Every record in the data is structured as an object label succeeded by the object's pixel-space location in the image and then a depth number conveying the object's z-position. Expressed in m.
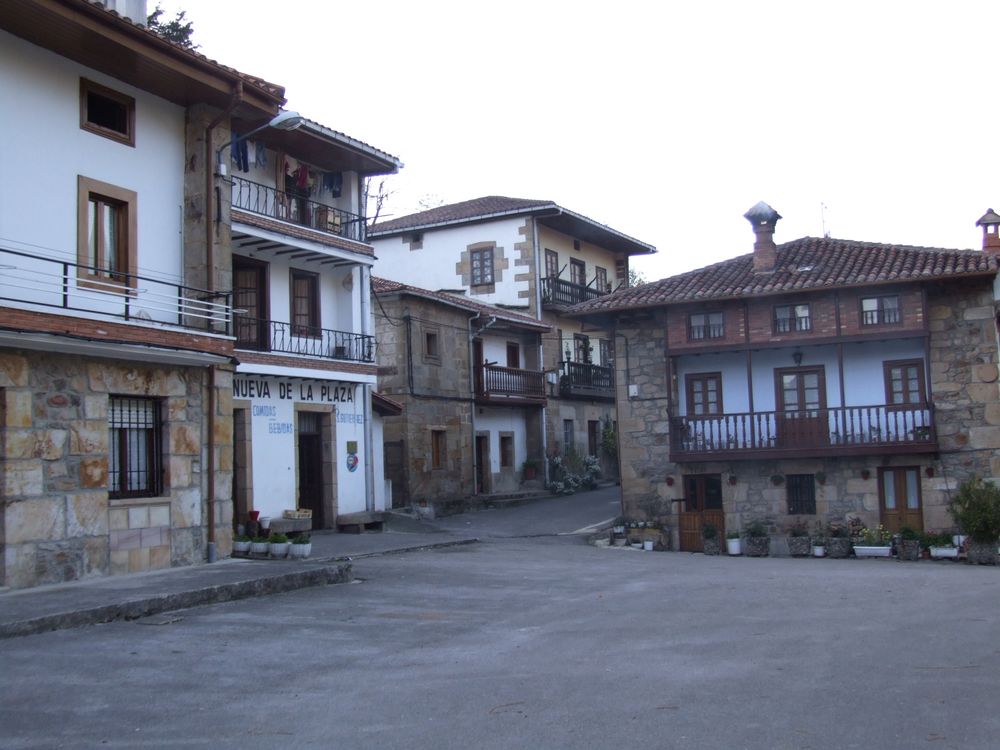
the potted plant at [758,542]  22.20
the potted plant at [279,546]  15.57
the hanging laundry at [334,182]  22.81
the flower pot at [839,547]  21.56
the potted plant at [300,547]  15.61
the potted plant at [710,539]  22.80
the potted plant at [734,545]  22.58
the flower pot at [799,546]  22.00
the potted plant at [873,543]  21.28
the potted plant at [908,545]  20.78
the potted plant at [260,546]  15.61
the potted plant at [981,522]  19.80
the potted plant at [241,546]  15.66
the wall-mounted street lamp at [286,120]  14.55
